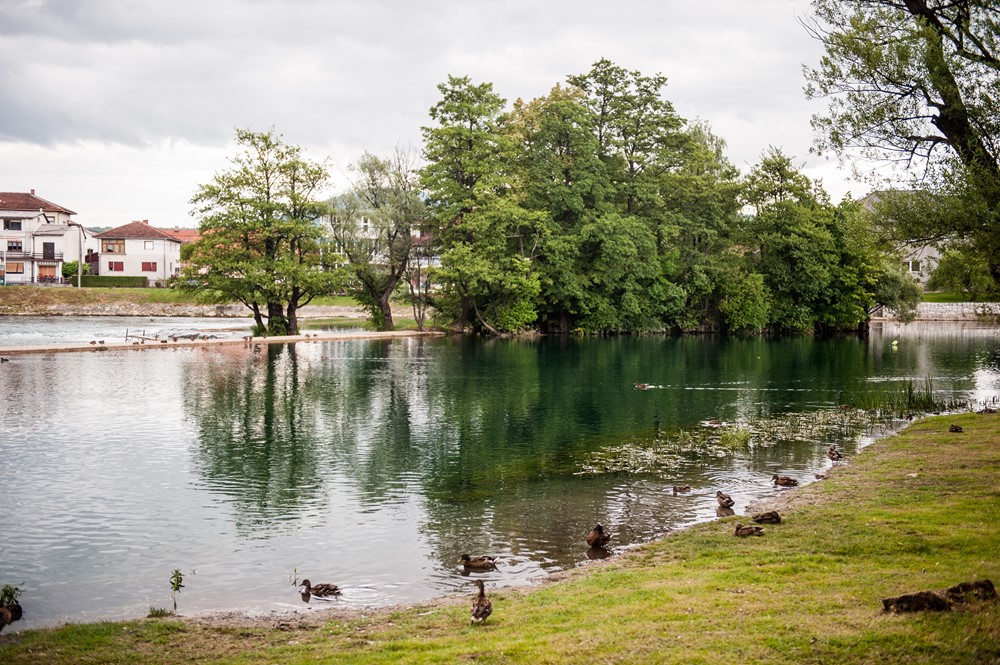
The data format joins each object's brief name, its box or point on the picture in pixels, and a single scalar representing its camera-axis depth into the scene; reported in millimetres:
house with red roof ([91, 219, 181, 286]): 133000
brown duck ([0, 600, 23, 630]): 12555
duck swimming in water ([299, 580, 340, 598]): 13969
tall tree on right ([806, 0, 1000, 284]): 17938
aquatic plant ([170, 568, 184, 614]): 14250
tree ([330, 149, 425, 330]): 77688
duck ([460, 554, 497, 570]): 15195
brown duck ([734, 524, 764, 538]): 15609
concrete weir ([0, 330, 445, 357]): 56369
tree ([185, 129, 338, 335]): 70375
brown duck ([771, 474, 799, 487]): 21219
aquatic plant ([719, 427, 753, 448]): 27225
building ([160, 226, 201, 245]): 156538
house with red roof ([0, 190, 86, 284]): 122938
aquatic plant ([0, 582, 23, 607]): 12992
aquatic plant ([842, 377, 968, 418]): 33312
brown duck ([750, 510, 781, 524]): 16344
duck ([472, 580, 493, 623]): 11359
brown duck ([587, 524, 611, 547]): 16469
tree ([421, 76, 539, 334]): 76938
